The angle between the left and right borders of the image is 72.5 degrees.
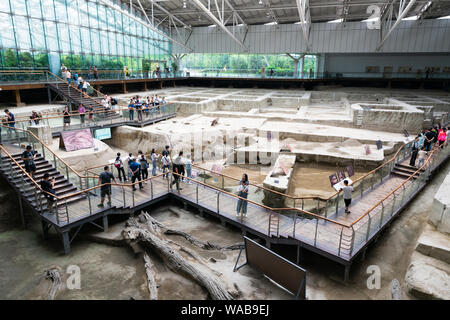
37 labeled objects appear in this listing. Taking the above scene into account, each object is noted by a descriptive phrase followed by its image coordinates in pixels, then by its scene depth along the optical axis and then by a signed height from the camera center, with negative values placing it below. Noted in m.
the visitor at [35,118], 15.15 -2.01
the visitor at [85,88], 22.87 -0.77
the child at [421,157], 12.86 -3.16
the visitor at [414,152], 12.95 -2.92
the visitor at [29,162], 10.88 -2.94
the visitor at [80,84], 22.91 -0.48
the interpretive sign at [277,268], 7.31 -4.67
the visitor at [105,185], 10.72 -3.67
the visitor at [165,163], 12.84 -3.44
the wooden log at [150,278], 7.91 -5.34
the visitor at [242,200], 10.12 -3.94
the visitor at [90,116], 18.13 -2.24
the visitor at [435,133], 14.01 -2.34
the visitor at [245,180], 10.19 -3.24
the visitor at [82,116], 17.58 -2.17
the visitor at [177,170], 12.30 -3.66
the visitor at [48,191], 9.84 -3.55
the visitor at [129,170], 12.00 -3.54
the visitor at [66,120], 16.80 -2.27
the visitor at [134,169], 11.82 -3.42
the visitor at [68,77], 23.52 +0.02
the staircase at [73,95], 22.03 -1.27
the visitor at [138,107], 20.33 -1.92
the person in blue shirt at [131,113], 20.08 -2.24
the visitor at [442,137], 13.90 -2.43
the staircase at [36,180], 10.69 -3.69
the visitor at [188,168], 12.89 -3.68
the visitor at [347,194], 9.93 -3.60
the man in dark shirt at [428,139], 13.62 -2.47
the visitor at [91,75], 28.64 +0.23
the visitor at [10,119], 14.68 -1.99
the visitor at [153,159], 13.08 -3.34
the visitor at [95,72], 28.17 +0.45
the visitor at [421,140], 13.07 -2.46
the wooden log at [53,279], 8.02 -5.44
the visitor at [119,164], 12.18 -3.32
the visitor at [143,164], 12.43 -3.40
